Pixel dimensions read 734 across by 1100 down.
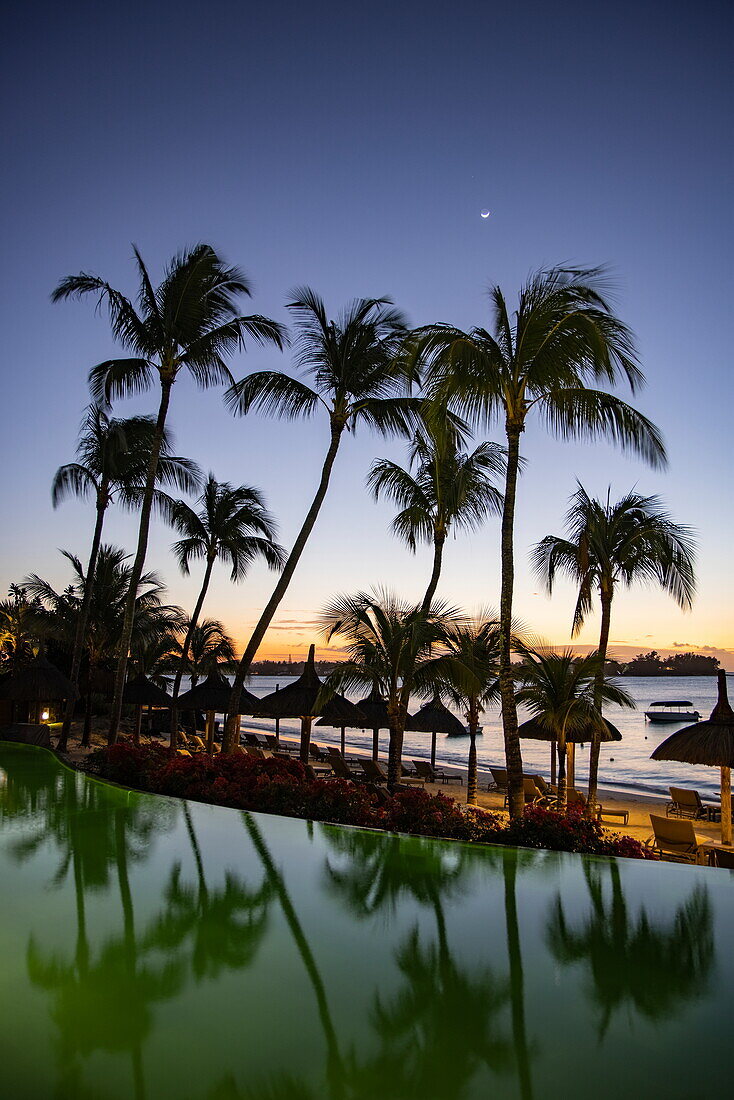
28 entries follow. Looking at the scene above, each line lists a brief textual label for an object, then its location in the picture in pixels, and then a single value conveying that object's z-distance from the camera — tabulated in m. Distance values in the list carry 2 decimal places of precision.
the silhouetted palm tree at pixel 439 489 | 14.34
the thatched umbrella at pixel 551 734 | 13.43
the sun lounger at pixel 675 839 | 9.27
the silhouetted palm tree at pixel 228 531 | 19.50
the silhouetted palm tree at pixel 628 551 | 12.39
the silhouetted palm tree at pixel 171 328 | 13.23
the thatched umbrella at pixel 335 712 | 15.57
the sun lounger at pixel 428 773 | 20.11
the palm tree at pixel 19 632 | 24.27
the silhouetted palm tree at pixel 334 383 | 12.90
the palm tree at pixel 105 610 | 24.03
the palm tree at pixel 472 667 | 10.49
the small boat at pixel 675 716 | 61.78
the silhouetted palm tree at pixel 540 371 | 8.55
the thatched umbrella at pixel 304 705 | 14.83
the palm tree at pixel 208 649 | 22.88
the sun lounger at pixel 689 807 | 14.16
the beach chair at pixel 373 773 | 16.17
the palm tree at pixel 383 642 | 11.26
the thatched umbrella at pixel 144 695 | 20.55
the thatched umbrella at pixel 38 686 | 16.52
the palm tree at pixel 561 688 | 11.26
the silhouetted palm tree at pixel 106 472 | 17.45
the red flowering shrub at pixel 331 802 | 6.80
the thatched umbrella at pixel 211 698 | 19.48
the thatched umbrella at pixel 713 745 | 9.27
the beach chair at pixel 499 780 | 18.09
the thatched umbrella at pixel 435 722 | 18.39
